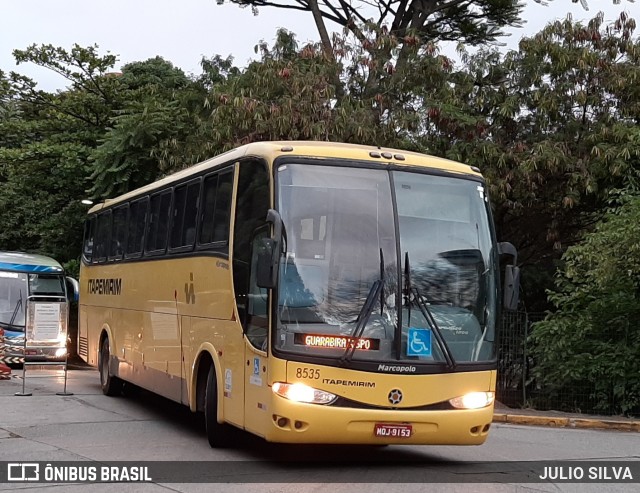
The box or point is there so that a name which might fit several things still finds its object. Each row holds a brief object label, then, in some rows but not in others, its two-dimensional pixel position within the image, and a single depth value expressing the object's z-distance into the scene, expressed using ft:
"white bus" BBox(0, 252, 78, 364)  91.25
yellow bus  29.09
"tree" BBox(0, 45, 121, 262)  96.58
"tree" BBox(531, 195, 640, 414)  51.78
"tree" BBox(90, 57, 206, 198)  79.97
